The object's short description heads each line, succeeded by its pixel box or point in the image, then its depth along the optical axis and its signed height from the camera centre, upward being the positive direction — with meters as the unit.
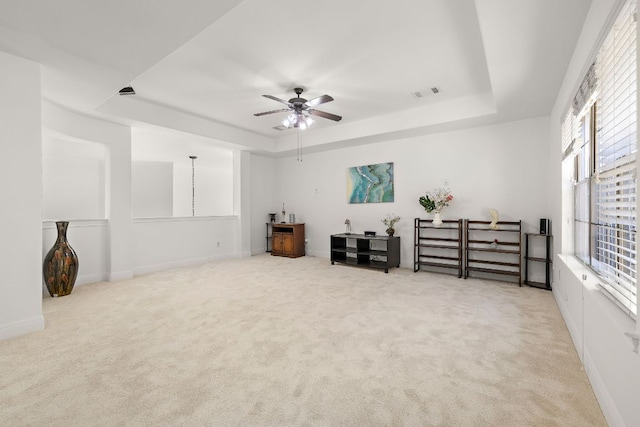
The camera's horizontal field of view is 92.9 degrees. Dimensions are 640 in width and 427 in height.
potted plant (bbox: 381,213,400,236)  5.62 -0.20
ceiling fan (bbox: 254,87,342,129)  4.01 +1.36
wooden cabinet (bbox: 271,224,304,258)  6.85 -0.67
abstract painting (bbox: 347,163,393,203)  5.97 +0.56
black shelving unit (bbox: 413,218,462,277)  5.00 -0.59
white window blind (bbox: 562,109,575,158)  3.00 +0.82
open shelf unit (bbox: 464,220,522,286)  4.50 -0.59
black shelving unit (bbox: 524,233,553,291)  4.14 -0.67
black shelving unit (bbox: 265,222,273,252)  7.58 -0.63
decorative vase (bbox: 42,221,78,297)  3.86 -0.71
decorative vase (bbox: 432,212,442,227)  5.10 -0.16
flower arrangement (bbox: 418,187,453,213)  5.14 +0.18
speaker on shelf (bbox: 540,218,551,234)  4.21 -0.21
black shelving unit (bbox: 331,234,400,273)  5.40 -0.73
